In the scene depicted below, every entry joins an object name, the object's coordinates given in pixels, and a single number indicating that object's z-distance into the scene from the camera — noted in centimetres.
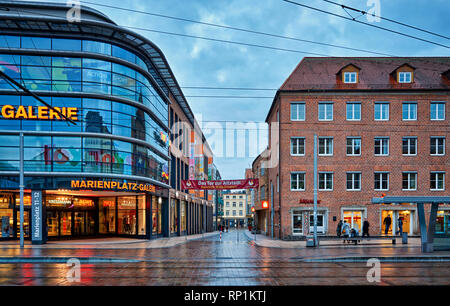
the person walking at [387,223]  3128
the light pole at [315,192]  2396
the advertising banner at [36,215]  2580
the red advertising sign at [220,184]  3231
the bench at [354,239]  2465
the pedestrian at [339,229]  2914
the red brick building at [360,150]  3228
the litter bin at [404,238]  2530
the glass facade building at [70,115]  2609
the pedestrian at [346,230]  2544
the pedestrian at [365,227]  2811
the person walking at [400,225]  3027
